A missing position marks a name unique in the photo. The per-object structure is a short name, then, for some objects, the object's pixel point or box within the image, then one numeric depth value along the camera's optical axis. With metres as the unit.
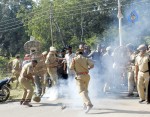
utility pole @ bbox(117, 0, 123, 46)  17.02
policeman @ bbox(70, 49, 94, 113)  10.45
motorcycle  13.83
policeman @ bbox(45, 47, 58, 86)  13.45
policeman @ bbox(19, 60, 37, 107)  12.08
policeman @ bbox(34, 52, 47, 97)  13.88
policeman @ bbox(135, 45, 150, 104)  11.05
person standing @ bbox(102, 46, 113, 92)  13.84
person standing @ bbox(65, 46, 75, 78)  13.48
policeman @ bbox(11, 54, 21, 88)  17.30
